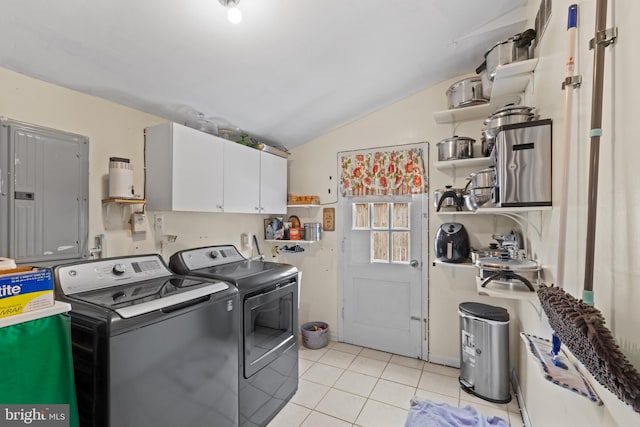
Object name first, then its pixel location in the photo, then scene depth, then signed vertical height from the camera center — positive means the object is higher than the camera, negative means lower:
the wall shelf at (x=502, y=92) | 1.79 +0.89
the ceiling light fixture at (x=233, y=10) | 1.41 +0.97
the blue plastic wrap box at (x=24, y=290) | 0.92 -0.27
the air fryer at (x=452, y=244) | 2.63 -0.29
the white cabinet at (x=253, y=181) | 2.64 +0.29
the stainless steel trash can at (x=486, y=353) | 2.30 -1.14
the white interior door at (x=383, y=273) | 3.03 -0.67
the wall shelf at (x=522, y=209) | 1.40 +0.02
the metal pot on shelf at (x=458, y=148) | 2.50 +0.55
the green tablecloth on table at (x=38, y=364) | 0.93 -0.54
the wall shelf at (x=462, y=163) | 2.45 +0.43
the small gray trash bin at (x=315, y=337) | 3.21 -1.41
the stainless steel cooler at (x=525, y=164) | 1.40 +0.24
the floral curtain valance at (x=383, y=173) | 3.01 +0.41
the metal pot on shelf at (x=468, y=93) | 2.40 +1.00
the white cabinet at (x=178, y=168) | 2.15 +0.32
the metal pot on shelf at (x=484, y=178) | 1.69 +0.20
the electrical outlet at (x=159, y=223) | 2.38 -0.12
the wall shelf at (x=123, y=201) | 1.98 +0.06
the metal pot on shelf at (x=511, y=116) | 1.53 +0.51
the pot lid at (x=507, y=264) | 1.51 -0.28
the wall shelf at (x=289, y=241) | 3.33 -0.36
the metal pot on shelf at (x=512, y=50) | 1.77 +1.03
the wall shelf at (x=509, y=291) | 1.48 -0.42
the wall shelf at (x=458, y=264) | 2.49 -0.46
